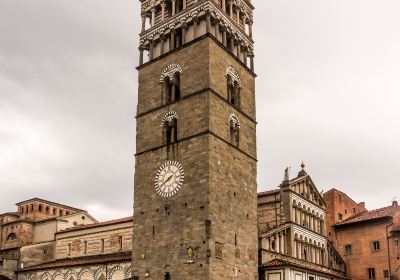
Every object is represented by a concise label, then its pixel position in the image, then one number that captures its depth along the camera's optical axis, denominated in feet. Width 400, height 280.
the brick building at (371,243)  124.88
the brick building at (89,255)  110.11
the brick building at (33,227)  140.26
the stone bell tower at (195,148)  84.94
